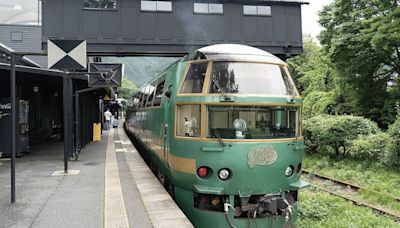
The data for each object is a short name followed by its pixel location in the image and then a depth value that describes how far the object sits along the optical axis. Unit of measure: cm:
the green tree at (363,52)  1812
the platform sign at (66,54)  689
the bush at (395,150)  1168
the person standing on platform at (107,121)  2822
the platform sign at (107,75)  1159
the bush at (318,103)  2561
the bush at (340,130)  1407
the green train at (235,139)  514
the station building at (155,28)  1560
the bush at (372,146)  1287
